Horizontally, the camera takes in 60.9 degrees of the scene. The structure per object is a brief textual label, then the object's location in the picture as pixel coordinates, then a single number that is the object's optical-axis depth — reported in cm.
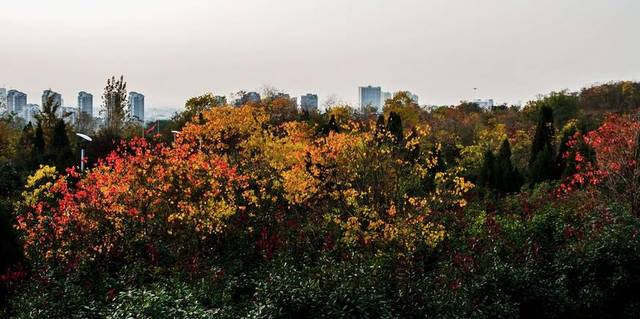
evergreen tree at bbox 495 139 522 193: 1808
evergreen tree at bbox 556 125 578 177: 1830
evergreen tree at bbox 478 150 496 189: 1820
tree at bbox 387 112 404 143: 2022
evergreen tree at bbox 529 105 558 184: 1819
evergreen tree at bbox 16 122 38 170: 1973
